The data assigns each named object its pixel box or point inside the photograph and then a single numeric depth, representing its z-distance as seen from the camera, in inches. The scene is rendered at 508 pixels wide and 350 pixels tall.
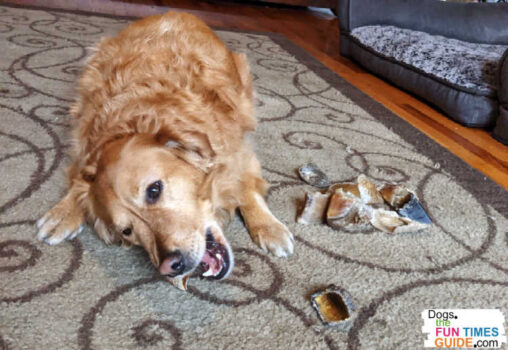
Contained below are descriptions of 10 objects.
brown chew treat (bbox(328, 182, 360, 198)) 64.0
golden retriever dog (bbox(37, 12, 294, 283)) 50.7
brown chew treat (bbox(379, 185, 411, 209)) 65.2
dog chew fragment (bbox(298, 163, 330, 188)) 72.0
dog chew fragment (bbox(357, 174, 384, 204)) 65.6
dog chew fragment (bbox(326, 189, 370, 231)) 60.4
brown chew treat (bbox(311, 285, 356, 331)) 45.6
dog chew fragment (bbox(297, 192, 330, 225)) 62.4
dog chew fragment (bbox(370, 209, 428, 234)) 60.7
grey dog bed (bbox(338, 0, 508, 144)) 130.0
